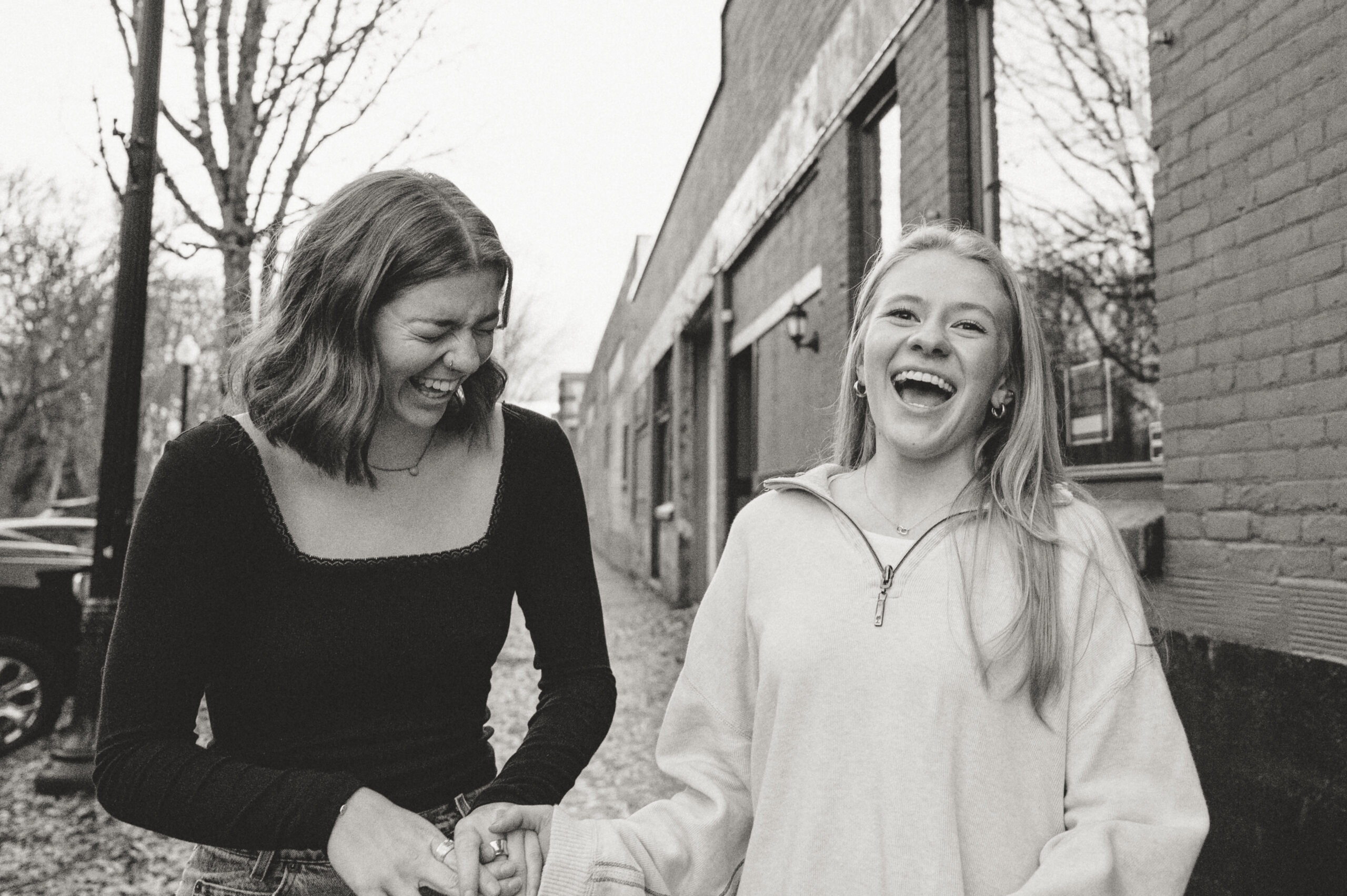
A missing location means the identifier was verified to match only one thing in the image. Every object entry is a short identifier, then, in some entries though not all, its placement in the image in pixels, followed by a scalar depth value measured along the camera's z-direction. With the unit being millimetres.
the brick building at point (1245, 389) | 2885
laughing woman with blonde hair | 1669
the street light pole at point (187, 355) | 18250
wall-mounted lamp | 7836
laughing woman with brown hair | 1562
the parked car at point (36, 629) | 6750
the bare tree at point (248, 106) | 8023
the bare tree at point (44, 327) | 25031
